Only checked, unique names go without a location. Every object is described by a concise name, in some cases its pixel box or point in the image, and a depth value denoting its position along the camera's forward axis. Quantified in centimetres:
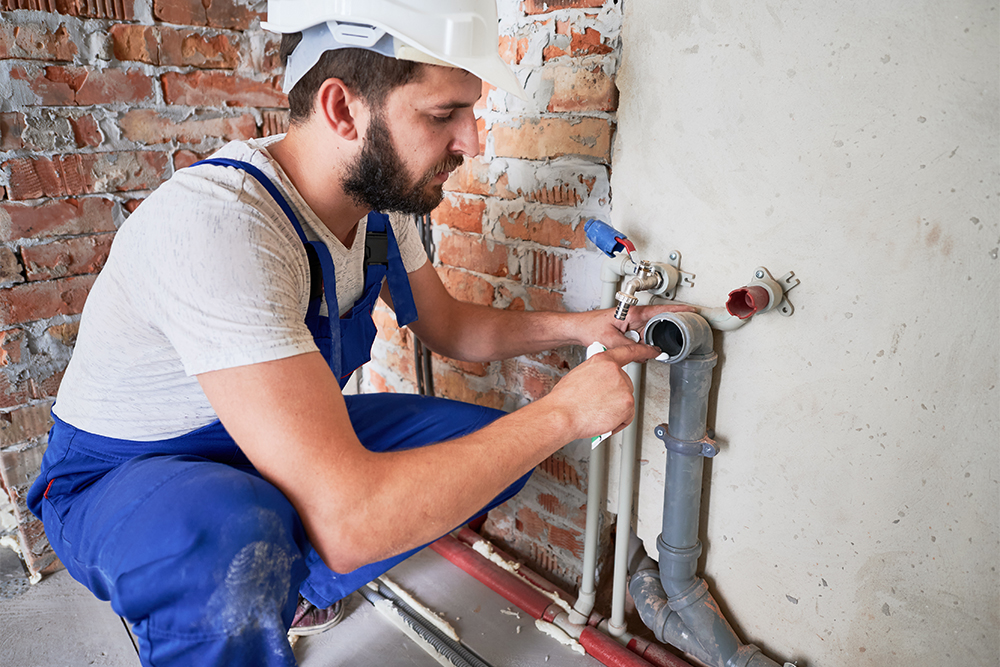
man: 74
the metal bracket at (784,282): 89
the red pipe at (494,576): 126
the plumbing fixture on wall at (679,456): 92
